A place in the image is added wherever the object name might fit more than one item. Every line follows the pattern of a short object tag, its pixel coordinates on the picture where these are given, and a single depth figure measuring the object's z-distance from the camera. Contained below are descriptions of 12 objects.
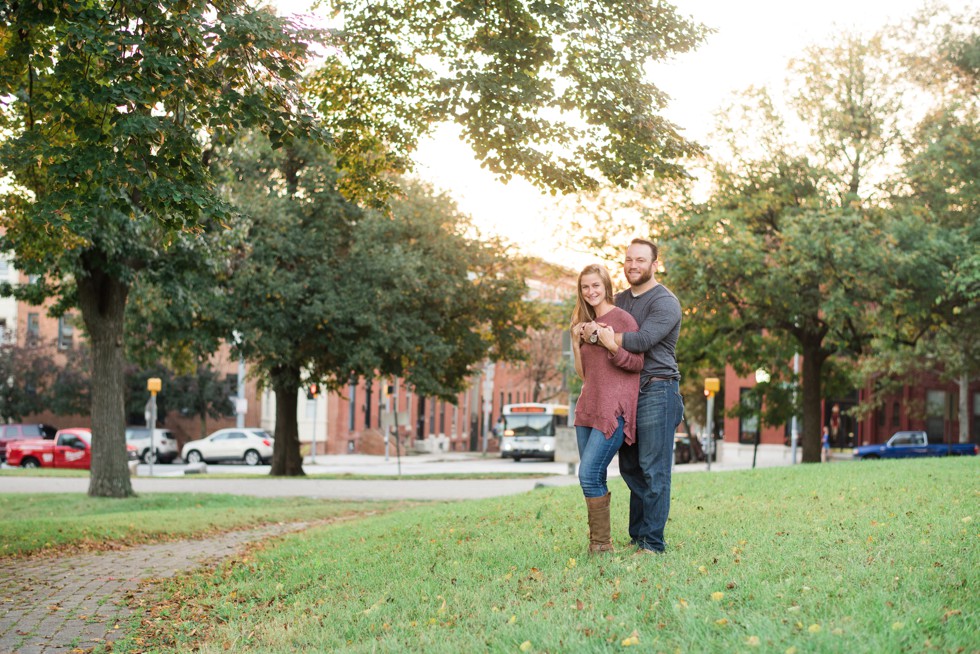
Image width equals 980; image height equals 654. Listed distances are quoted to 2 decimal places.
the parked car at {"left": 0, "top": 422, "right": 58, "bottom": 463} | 41.78
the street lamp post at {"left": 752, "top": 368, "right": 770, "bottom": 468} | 32.70
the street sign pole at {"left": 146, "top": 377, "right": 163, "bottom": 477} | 30.62
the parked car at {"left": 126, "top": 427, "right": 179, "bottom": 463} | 42.41
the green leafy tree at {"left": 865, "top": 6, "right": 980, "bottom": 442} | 22.20
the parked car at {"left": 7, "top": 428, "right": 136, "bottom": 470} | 37.00
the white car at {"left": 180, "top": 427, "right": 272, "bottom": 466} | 42.03
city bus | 46.69
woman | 6.43
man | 6.55
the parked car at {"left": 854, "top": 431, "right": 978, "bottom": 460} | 43.31
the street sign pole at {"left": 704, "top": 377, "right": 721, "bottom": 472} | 32.34
